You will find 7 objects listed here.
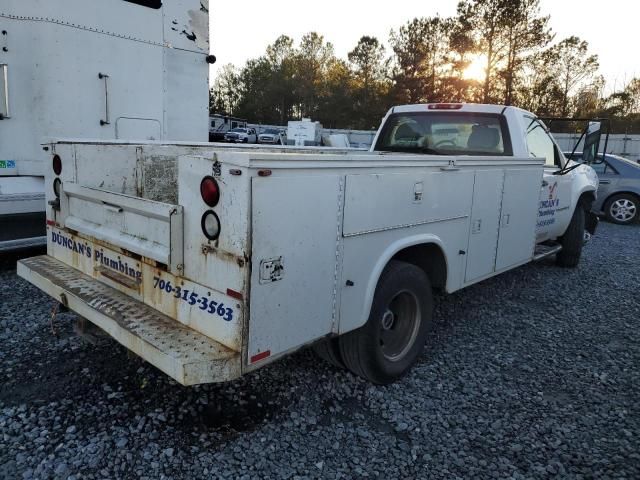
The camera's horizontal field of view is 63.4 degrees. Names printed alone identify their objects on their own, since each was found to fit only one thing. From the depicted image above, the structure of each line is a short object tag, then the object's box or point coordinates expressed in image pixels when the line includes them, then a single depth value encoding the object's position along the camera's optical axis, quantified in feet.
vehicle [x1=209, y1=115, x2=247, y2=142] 140.15
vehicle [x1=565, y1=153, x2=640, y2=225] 38.42
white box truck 17.43
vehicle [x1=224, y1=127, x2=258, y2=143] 110.52
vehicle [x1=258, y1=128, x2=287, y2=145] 111.77
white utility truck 7.88
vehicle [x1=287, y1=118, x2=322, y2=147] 87.66
